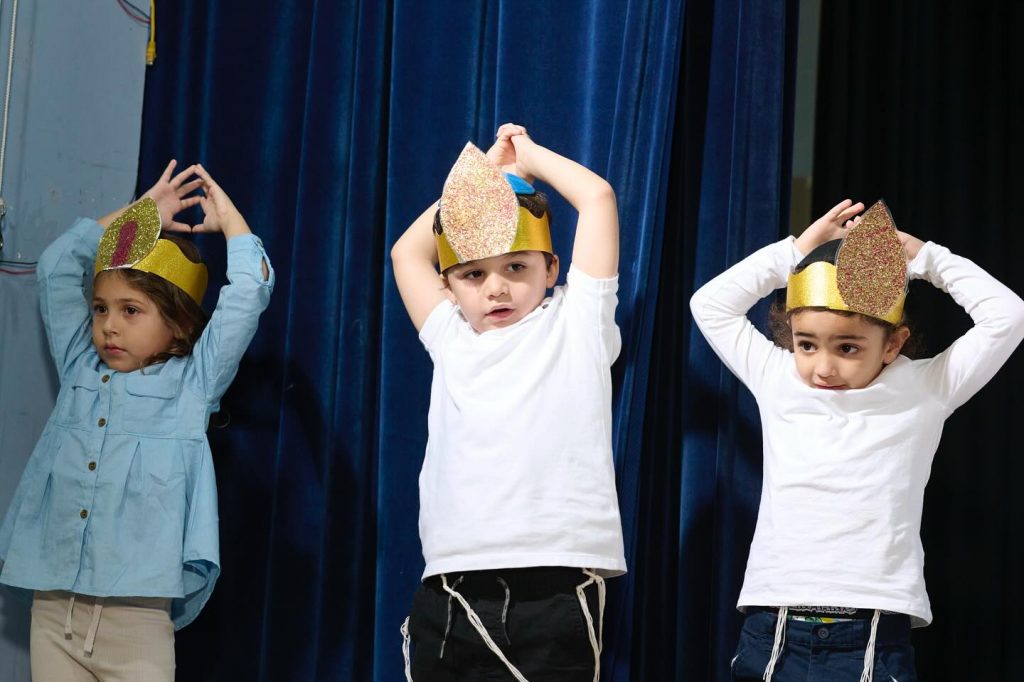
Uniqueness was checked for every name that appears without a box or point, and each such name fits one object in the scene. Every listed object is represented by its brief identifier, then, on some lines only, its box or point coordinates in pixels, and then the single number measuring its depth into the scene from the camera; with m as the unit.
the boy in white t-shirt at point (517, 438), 3.84
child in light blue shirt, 4.56
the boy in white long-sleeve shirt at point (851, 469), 3.88
